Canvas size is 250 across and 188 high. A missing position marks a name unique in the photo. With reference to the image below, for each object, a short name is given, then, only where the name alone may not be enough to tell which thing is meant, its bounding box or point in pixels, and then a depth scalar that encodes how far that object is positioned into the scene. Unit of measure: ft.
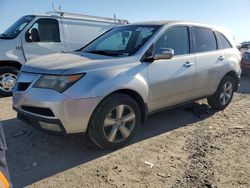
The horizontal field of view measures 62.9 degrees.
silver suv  8.37
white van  16.35
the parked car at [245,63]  23.34
